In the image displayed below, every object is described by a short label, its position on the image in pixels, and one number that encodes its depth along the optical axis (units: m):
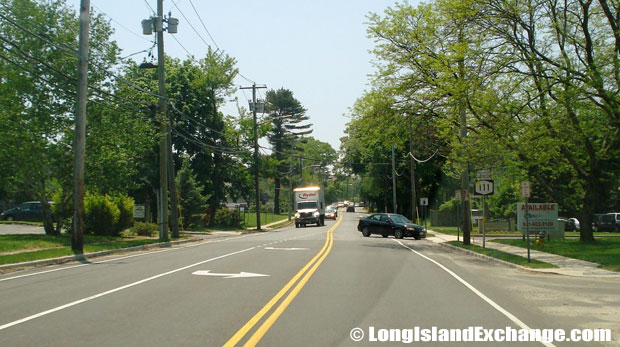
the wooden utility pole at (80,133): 20.62
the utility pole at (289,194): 75.66
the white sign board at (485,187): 24.14
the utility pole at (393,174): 61.96
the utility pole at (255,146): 52.91
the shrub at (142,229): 35.87
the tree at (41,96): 25.23
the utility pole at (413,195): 50.25
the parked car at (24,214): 48.16
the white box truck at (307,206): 56.38
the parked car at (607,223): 45.16
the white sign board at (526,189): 19.06
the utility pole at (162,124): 29.42
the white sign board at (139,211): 32.09
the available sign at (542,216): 26.50
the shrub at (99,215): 30.73
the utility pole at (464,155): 25.51
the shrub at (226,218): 54.84
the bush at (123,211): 33.37
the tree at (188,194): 48.78
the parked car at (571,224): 46.66
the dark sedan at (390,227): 35.59
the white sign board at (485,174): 25.19
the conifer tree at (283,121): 98.19
